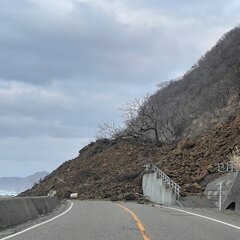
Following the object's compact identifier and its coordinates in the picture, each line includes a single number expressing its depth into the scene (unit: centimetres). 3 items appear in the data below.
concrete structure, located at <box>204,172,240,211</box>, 2747
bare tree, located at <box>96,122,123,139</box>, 7312
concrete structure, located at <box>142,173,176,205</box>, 3572
